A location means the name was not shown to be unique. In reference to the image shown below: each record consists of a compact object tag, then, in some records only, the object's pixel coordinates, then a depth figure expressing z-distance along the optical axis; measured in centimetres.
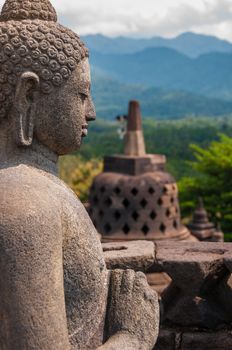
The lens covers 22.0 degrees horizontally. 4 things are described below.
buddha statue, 193
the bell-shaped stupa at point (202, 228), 1363
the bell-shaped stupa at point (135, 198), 853
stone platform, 326
